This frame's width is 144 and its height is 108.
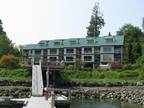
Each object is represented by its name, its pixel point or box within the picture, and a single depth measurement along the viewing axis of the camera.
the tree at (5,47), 79.56
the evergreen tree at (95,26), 96.74
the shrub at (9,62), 65.12
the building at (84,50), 86.12
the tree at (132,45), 82.81
